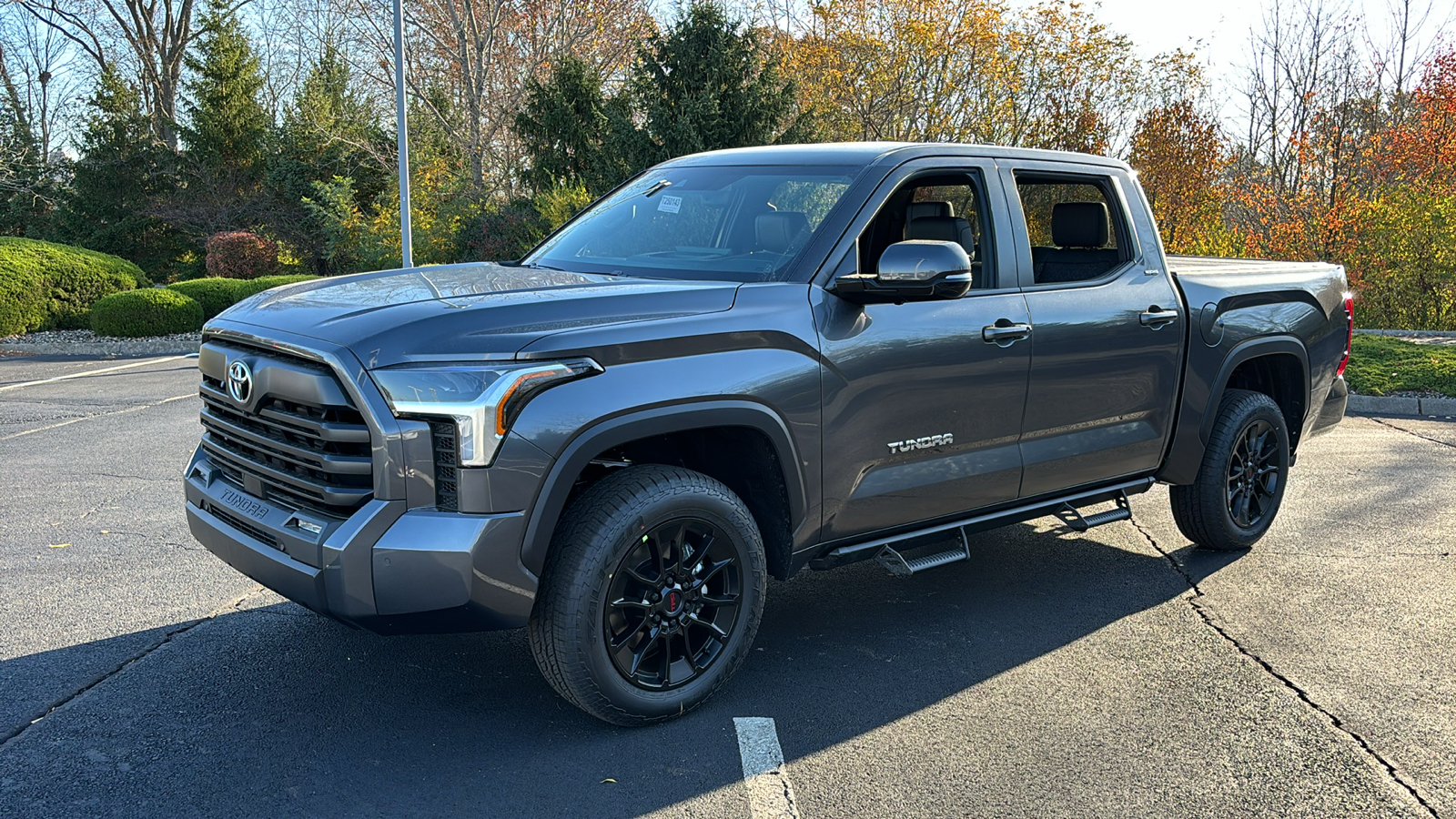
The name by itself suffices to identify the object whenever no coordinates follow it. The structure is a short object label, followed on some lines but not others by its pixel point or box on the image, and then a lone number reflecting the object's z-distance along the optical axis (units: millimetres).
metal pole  16500
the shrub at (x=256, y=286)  17867
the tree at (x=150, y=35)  33188
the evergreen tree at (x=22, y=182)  30078
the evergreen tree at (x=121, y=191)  29516
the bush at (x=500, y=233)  20431
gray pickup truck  3252
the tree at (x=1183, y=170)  17688
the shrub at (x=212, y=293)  17489
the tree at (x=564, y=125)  22297
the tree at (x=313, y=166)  27953
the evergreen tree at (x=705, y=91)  17875
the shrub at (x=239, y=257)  25516
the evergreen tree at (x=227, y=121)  29625
